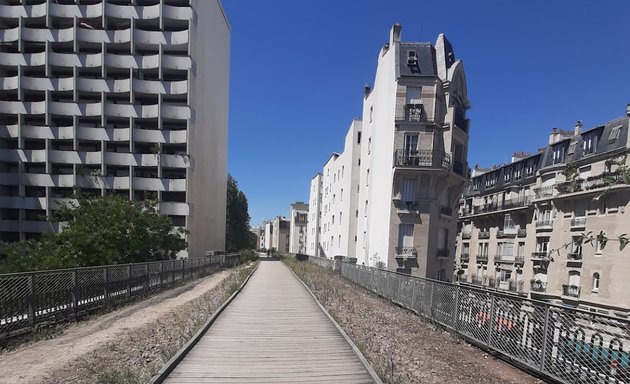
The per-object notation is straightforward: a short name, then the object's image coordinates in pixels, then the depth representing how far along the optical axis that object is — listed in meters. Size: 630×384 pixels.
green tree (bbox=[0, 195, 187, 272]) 15.55
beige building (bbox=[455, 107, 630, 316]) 24.11
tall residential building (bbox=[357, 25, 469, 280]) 22.67
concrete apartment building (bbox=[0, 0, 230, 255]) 34.22
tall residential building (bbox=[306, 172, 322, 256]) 57.56
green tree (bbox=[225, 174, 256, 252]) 60.31
